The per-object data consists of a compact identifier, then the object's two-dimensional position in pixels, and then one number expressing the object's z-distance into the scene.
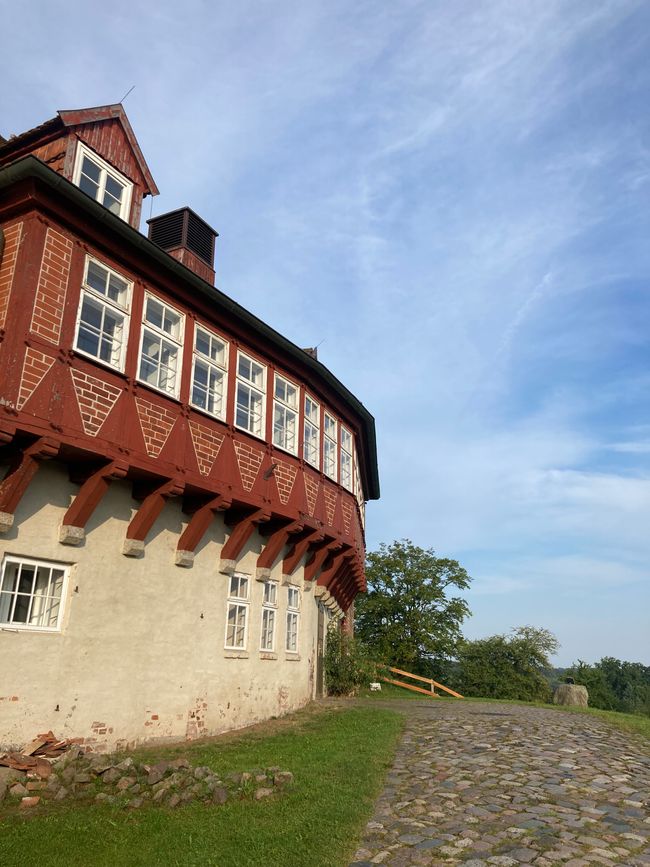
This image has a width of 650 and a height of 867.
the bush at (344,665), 19.33
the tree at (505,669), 53.94
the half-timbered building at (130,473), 9.94
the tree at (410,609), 46.03
